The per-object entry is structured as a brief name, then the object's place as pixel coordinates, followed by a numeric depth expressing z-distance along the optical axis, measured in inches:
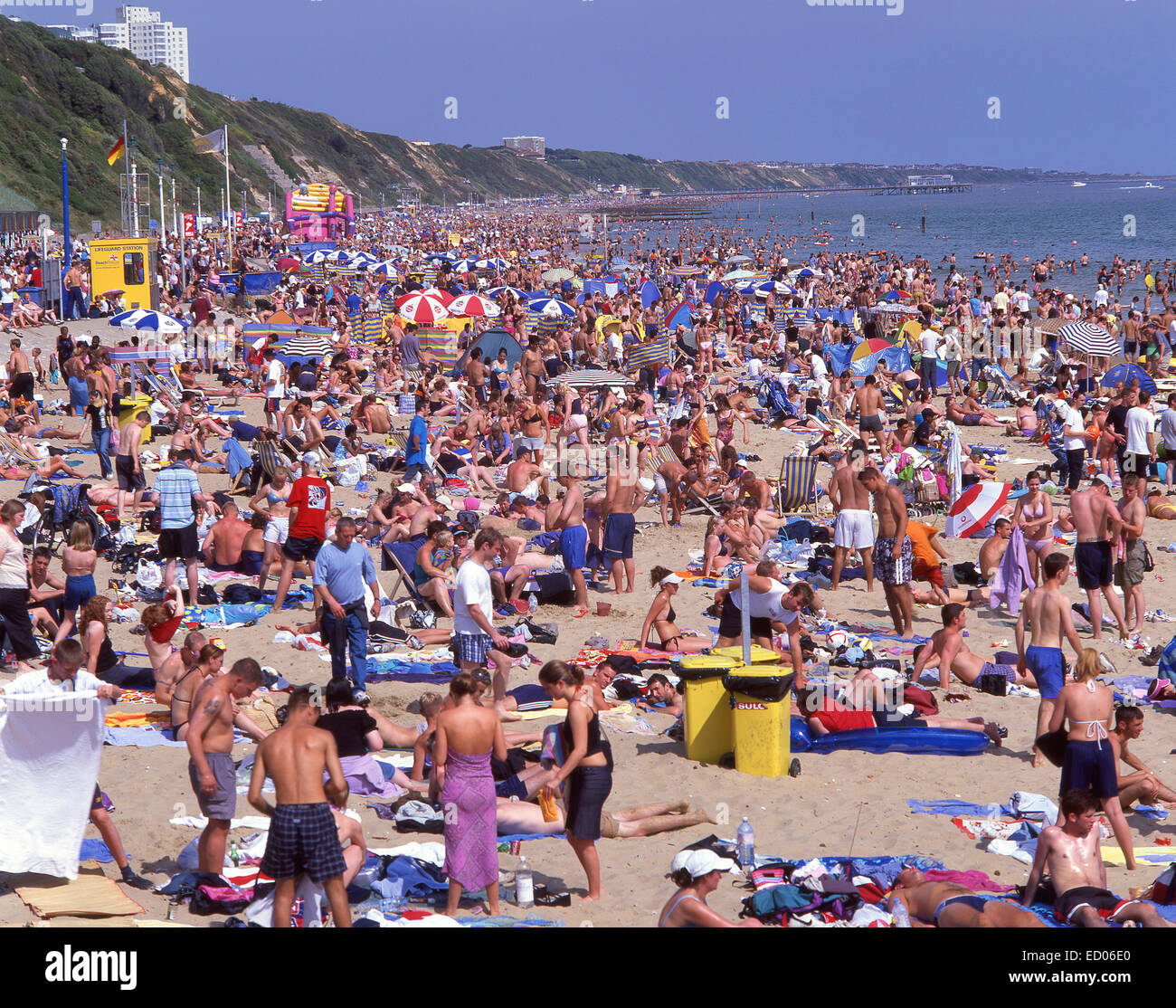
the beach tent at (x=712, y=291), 1189.1
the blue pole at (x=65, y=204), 1048.8
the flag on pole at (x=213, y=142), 1344.7
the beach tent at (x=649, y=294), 1050.7
